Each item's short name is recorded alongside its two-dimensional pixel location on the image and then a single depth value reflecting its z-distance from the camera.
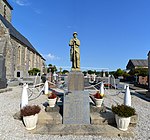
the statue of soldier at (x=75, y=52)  4.72
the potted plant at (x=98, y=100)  4.71
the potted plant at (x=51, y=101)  4.59
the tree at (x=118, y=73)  27.80
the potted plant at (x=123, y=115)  3.42
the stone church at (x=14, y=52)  19.12
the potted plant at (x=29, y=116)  3.50
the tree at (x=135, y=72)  21.21
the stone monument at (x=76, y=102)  3.89
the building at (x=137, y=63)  46.40
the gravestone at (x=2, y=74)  10.10
